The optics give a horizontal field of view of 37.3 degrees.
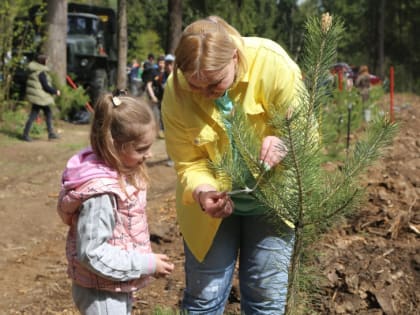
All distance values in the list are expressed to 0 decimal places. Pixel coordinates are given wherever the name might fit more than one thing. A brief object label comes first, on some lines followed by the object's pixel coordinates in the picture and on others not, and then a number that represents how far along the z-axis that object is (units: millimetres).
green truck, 12539
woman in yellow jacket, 1799
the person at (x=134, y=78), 17428
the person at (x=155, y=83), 8492
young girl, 1768
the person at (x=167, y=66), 8288
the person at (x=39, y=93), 8820
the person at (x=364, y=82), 11056
